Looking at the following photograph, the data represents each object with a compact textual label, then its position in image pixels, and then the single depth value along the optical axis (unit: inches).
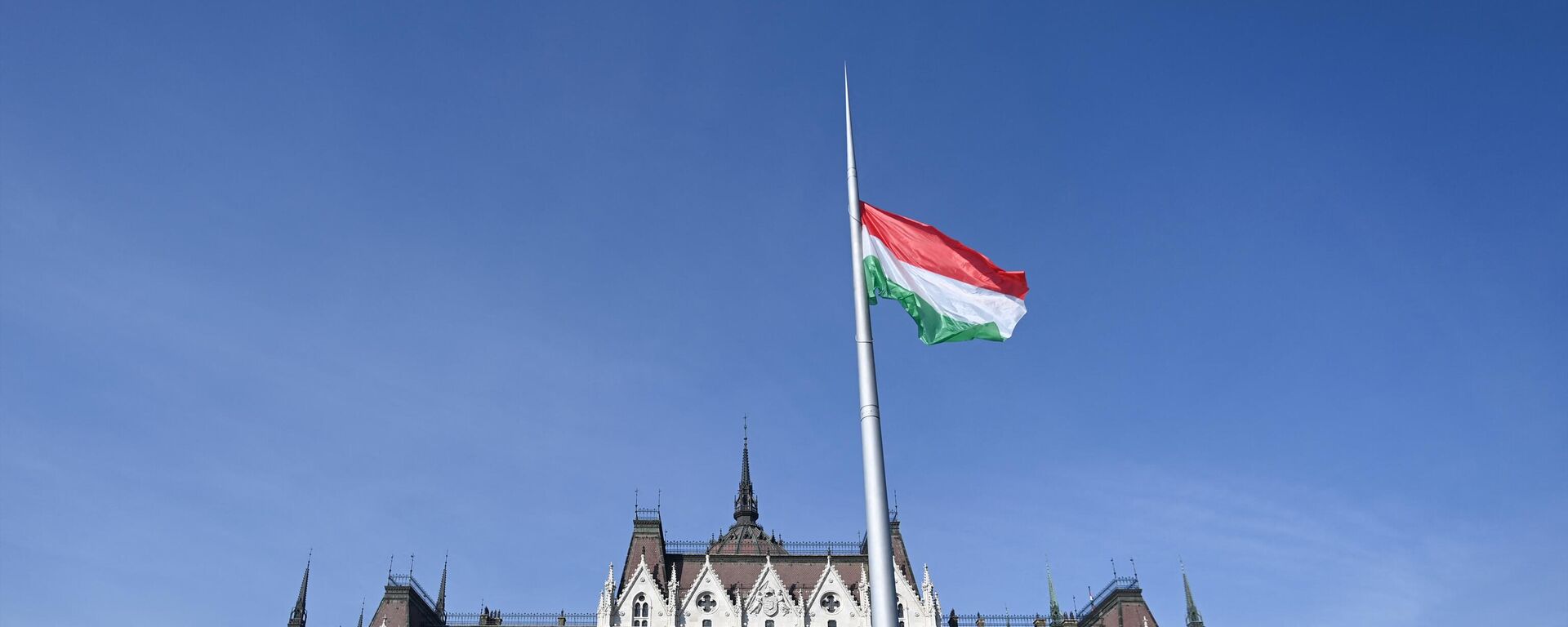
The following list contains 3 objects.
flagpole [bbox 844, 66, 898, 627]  615.8
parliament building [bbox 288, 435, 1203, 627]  2728.8
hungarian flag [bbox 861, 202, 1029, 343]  788.0
